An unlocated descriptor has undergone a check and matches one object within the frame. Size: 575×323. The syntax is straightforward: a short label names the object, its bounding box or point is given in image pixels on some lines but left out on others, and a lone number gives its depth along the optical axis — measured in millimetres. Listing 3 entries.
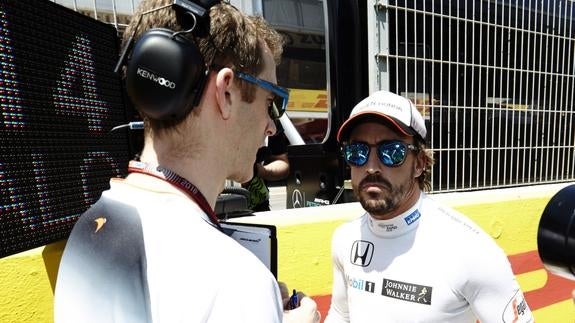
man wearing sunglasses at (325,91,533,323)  1692
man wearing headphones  798
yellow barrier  1511
